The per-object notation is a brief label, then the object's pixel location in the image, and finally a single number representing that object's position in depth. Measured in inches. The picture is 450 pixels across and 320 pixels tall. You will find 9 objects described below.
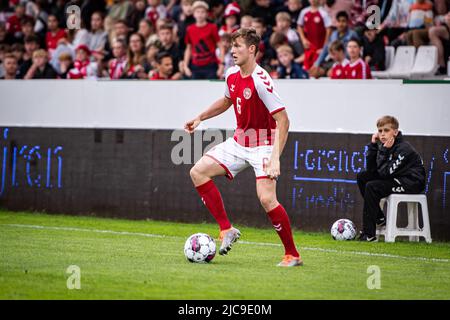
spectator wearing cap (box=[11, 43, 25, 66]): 823.2
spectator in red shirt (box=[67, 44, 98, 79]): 741.4
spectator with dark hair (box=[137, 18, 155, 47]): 785.6
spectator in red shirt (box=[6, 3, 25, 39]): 886.4
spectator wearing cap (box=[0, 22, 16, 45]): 876.6
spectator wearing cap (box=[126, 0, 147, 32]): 826.8
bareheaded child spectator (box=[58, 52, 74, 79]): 764.6
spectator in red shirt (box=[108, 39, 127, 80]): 741.3
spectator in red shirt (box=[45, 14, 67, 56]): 844.0
